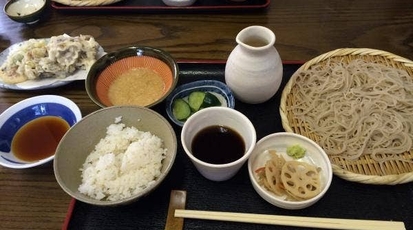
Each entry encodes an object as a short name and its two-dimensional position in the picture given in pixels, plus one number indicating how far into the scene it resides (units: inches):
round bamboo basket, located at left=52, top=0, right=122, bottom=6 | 21.7
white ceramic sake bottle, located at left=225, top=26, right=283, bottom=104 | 13.5
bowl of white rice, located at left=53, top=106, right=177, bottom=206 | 11.7
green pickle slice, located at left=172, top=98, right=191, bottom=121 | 14.5
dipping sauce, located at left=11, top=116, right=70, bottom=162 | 13.8
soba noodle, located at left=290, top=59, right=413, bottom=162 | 13.5
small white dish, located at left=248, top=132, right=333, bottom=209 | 11.6
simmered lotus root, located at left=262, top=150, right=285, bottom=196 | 12.0
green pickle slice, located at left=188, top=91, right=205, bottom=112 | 14.6
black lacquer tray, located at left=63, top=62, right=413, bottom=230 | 11.8
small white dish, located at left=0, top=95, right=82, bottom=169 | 14.1
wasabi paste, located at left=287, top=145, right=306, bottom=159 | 13.0
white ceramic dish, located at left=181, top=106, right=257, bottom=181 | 11.5
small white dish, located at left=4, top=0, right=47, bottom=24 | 20.6
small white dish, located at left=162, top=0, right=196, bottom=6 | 21.2
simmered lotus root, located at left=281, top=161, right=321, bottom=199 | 11.6
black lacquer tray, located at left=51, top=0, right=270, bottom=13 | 21.2
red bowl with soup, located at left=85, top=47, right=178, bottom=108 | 15.3
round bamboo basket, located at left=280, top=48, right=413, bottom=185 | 12.1
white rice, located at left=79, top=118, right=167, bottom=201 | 11.8
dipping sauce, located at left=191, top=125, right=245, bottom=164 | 12.3
